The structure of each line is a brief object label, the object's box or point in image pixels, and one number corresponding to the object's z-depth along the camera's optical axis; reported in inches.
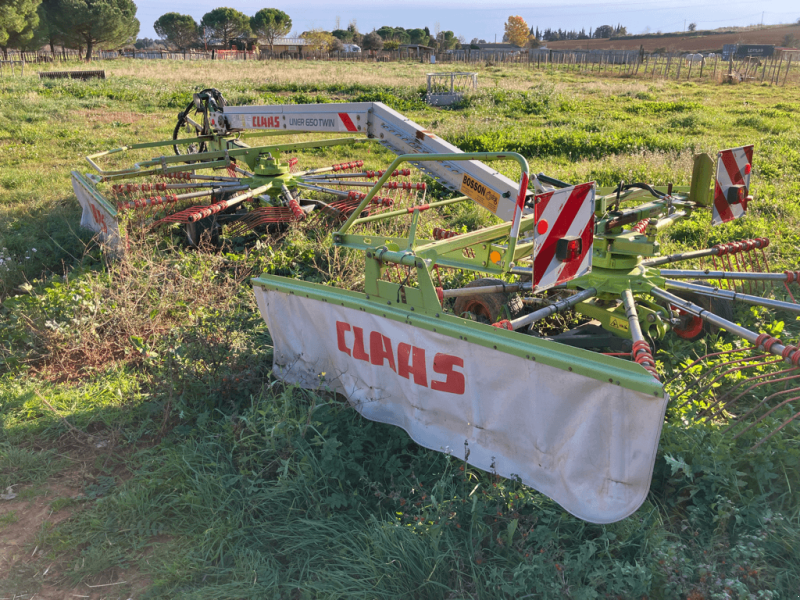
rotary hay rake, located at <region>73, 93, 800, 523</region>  104.2
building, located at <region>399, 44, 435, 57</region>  2330.2
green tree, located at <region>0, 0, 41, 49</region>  1740.4
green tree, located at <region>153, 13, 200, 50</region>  3848.4
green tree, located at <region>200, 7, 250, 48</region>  3833.7
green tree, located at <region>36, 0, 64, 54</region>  2100.1
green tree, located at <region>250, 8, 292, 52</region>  4001.0
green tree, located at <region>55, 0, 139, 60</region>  2162.9
